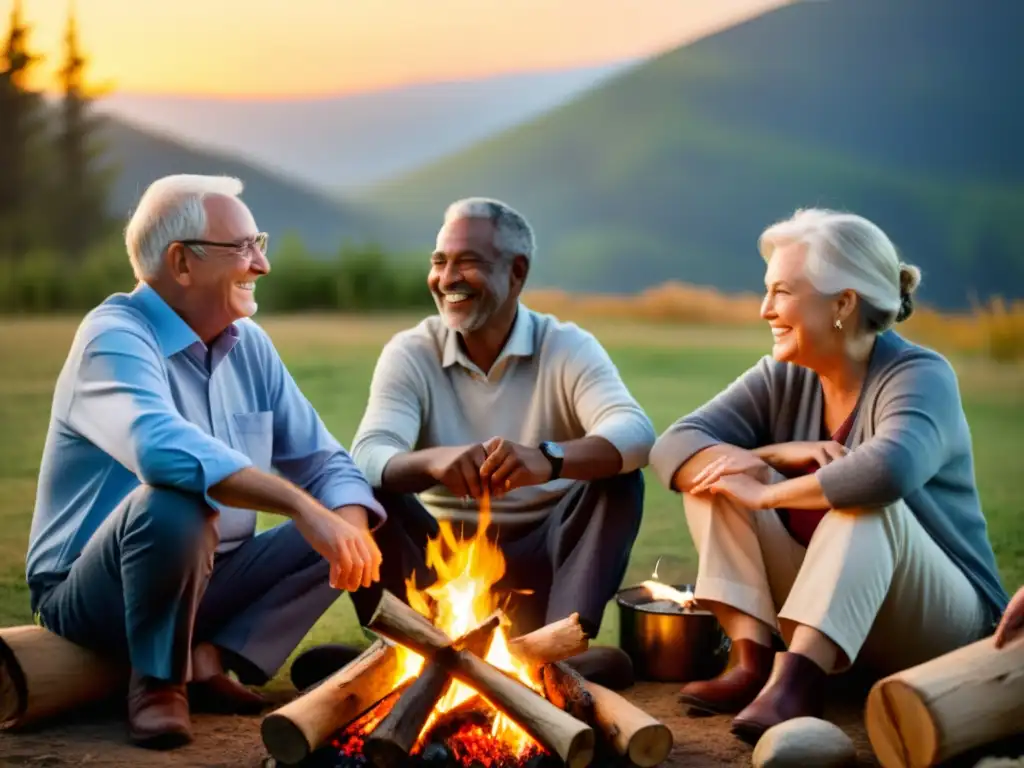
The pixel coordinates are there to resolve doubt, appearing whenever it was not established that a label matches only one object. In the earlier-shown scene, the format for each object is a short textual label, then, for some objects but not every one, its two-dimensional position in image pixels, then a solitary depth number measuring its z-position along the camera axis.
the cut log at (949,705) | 3.01
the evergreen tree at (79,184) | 18.31
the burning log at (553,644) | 3.35
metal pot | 4.10
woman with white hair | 3.36
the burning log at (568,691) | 3.28
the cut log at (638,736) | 3.09
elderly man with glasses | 3.30
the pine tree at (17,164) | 17.97
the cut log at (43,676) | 3.49
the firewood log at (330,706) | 3.03
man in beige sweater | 3.88
